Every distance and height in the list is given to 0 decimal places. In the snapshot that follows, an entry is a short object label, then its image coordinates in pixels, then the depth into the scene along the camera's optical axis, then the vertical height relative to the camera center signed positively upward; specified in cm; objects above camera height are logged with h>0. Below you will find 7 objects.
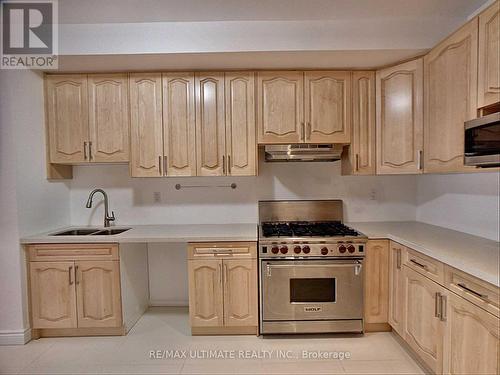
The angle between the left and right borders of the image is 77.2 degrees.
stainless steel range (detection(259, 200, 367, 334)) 252 -85
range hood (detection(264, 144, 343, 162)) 273 +24
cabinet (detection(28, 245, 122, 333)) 255 -85
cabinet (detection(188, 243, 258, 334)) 256 -85
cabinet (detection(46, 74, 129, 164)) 278 +58
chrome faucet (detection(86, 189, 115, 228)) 305 -26
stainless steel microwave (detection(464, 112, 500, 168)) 162 +19
